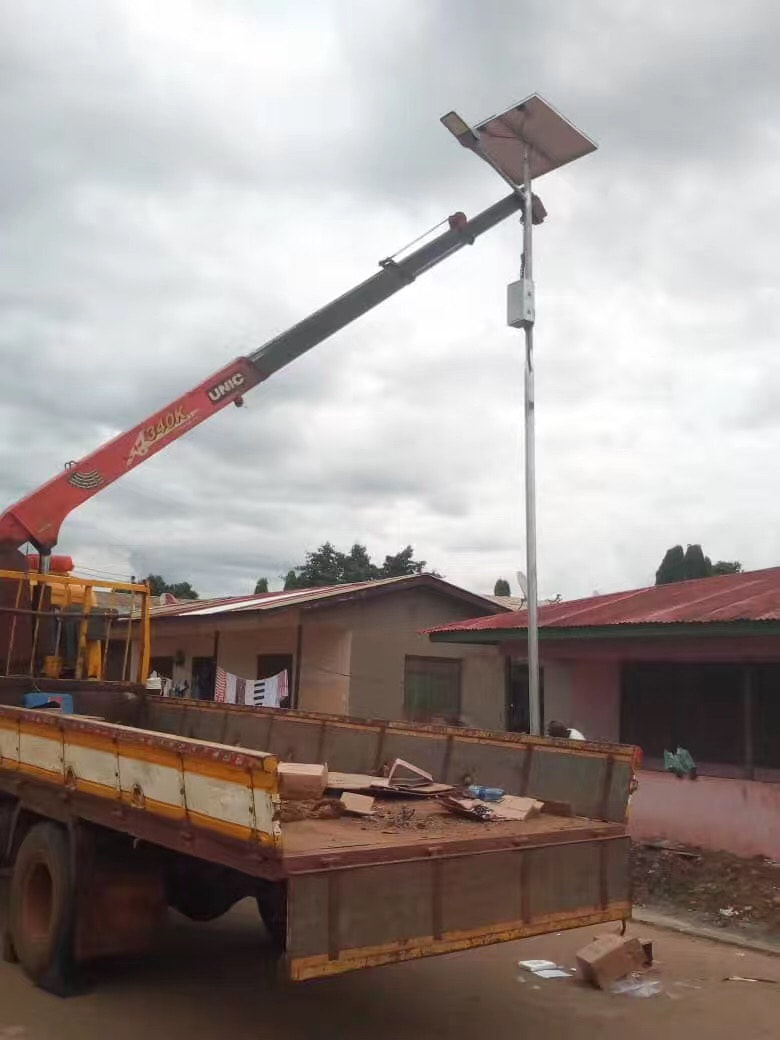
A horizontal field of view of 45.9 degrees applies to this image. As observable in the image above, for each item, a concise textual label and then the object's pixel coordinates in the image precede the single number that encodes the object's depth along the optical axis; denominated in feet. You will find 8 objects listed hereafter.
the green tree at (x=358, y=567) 129.53
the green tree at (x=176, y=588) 183.67
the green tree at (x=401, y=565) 127.95
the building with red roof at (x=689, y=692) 30.73
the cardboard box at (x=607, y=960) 19.40
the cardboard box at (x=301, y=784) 17.62
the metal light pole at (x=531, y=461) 27.22
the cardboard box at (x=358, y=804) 17.28
